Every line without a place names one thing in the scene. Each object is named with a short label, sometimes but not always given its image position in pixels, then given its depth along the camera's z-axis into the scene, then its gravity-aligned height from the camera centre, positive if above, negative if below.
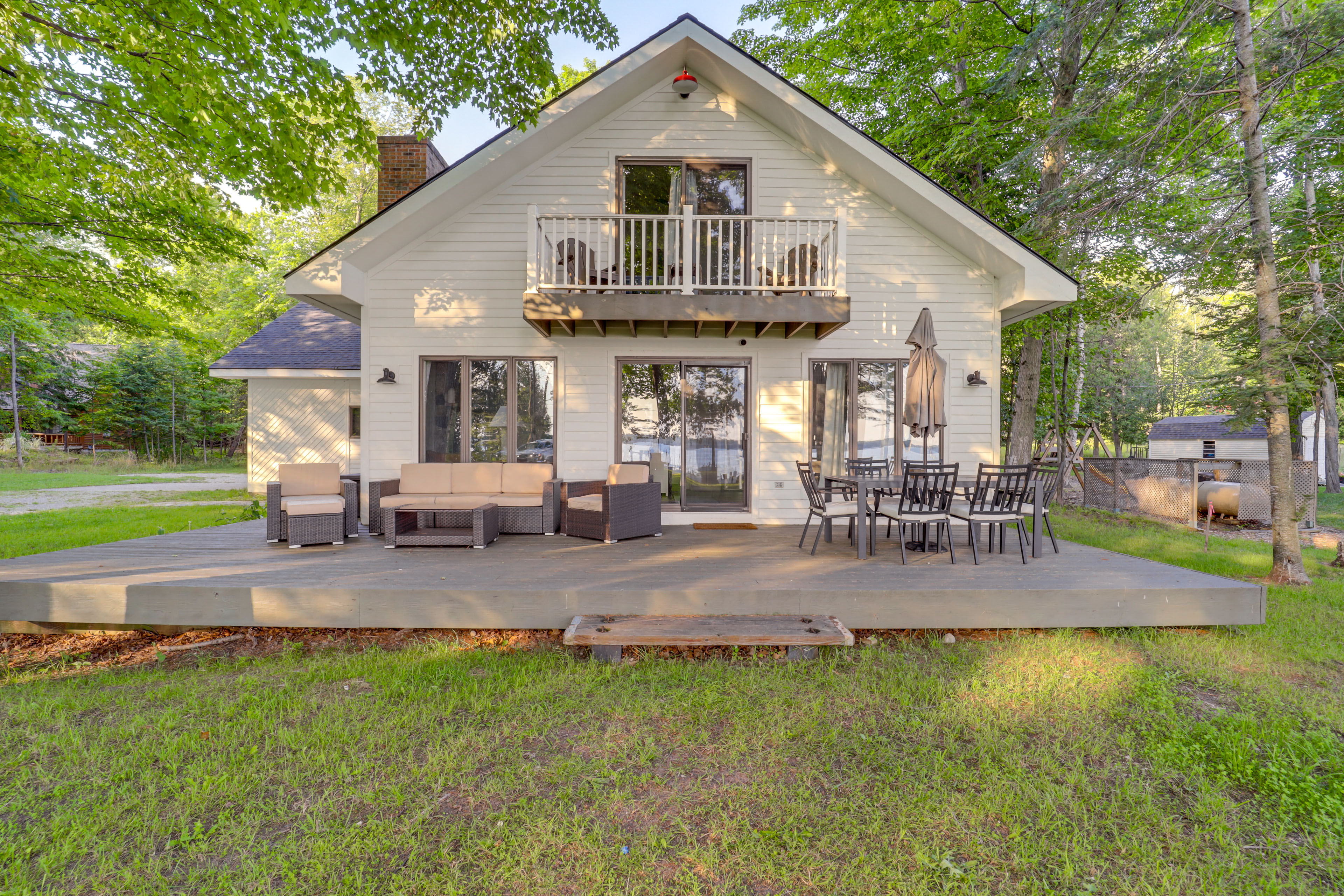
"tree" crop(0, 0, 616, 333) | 4.91 +3.26
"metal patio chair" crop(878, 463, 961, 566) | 4.80 -0.55
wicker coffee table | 5.40 -0.94
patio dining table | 4.91 -0.51
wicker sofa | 6.08 -0.60
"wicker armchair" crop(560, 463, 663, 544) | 5.84 -0.75
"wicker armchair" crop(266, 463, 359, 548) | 5.35 -0.68
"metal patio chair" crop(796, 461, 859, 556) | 5.19 -0.63
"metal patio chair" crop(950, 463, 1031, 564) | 4.84 -0.56
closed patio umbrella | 5.39 +0.54
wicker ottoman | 5.30 -0.90
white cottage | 7.02 +1.44
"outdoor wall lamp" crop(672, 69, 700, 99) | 6.92 +4.44
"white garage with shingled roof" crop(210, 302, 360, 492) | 11.56 +0.42
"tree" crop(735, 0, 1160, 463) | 7.26 +5.69
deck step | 3.50 -1.24
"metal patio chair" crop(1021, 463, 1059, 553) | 4.99 -0.40
